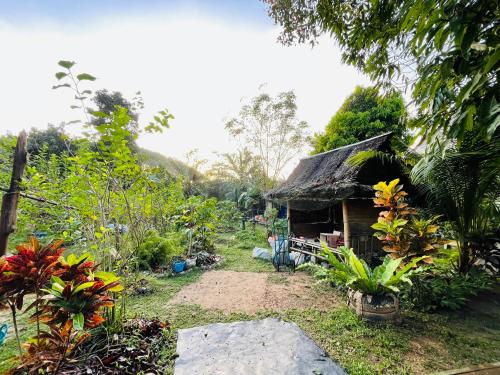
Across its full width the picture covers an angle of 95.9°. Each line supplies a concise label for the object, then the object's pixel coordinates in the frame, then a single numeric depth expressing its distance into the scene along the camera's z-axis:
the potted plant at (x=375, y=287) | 2.97
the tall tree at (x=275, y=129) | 14.95
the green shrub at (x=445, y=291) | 3.31
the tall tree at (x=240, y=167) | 17.38
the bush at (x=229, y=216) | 12.69
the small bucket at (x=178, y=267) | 5.55
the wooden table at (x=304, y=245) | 5.57
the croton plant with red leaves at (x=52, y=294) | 1.56
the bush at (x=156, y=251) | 5.51
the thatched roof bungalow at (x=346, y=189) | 4.94
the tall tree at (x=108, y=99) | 13.75
